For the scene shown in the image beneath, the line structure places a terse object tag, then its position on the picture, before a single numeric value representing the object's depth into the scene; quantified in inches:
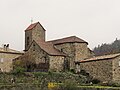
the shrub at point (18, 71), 2082.9
